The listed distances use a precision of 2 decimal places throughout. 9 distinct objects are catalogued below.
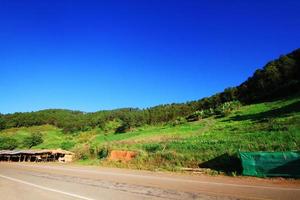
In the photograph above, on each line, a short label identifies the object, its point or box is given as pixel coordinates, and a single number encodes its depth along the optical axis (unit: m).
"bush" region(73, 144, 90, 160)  28.61
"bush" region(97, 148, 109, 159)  25.92
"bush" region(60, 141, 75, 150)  41.63
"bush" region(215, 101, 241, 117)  40.29
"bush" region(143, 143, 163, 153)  22.36
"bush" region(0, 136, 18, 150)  53.28
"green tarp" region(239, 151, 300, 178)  11.45
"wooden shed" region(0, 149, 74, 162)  30.65
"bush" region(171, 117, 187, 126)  42.31
